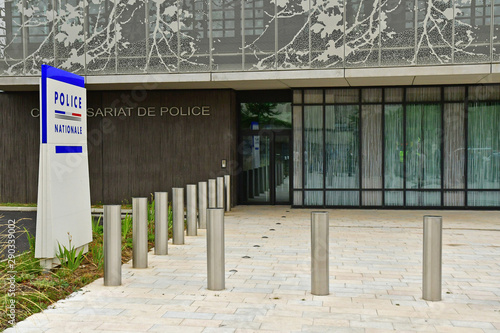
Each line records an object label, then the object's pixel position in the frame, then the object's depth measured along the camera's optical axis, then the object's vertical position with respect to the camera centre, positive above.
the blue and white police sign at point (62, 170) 8.31 -0.13
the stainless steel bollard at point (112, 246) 7.73 -1.15
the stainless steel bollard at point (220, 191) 15.77 -0.85
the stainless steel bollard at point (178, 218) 11.02 -1.11
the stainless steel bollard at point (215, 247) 7.50 -1.14
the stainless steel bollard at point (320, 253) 7.22 -1.18
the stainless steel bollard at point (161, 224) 9.96 -1.10
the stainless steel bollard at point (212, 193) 15.18 -0.87
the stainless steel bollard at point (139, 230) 8.70 -1.05
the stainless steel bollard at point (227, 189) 16.97 -0.85
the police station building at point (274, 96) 15.36 +1.98
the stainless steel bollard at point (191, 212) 12.23 -1.10
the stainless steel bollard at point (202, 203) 13.53 -1.02
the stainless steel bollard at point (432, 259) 7.02 -1.23
